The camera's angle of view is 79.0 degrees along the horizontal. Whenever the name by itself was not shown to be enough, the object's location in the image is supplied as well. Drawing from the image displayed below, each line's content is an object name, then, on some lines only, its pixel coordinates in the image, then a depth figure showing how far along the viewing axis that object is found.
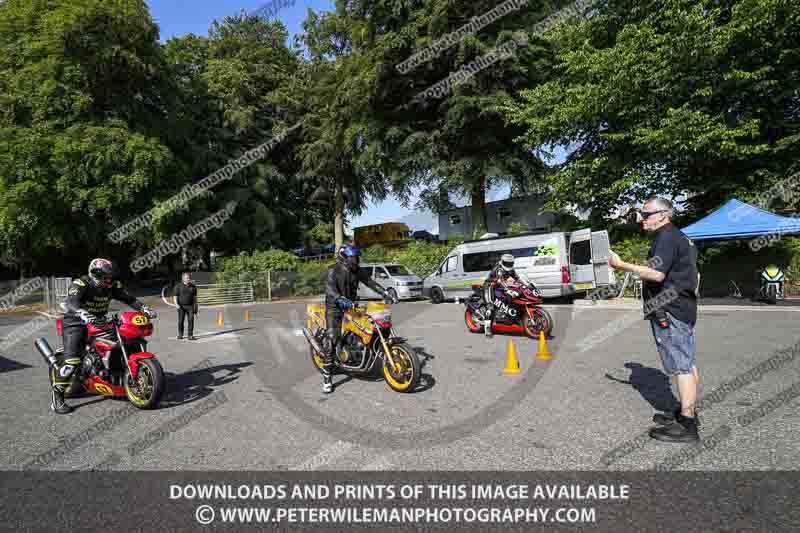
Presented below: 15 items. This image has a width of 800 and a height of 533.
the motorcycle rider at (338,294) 6.24
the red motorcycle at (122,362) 5.52
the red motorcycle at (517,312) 9.64
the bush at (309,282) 27.73
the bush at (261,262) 27.14
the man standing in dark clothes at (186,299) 11.53
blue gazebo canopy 15.02
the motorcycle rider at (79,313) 5.57
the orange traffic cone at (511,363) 6.92
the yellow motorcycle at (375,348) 5.98
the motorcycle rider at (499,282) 9.94
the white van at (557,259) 16.72
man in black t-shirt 4.03
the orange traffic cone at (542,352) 7.85
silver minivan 22.56
